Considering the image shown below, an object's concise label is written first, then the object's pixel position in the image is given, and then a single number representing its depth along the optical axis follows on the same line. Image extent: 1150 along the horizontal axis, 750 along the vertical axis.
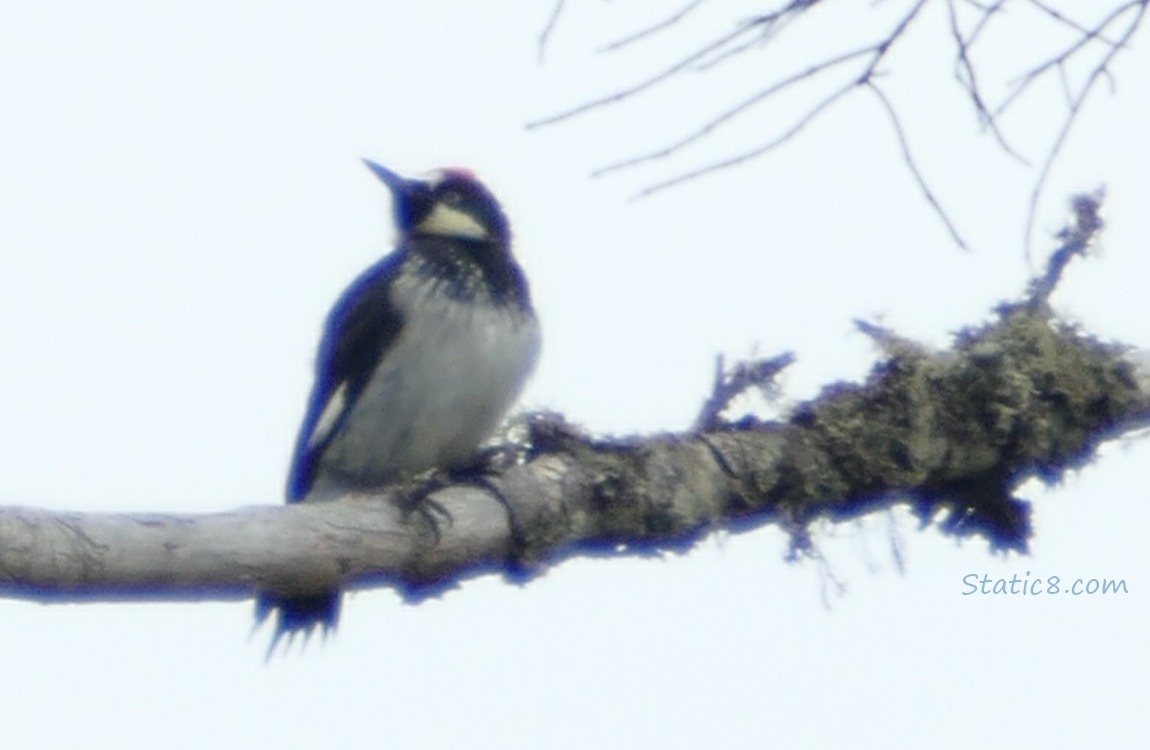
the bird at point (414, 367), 9.73
